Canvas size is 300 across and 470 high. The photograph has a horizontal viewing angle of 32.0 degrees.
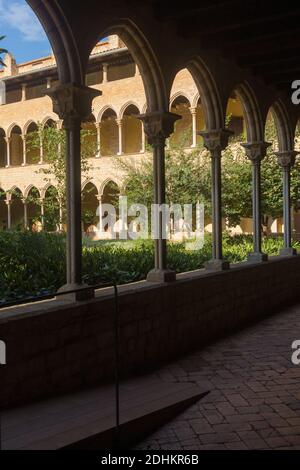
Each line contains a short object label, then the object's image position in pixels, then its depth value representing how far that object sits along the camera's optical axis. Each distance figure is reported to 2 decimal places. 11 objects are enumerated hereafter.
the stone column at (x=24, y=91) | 24.63
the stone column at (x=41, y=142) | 18.29
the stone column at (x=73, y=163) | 4.97
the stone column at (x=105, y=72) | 22.91
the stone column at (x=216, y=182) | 7.60
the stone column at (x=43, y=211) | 15.07
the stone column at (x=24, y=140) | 24.12
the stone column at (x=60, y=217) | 16.33
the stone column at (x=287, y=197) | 10.22
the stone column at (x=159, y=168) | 6.22
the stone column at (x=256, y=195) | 8.92
